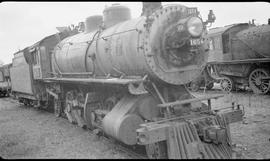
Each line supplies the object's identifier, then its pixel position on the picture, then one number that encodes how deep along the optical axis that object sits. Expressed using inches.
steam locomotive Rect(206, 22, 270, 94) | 536.1
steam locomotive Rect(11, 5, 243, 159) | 209.3
